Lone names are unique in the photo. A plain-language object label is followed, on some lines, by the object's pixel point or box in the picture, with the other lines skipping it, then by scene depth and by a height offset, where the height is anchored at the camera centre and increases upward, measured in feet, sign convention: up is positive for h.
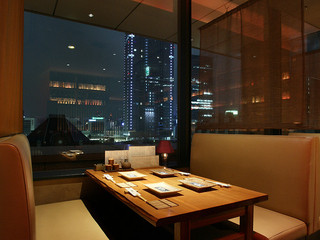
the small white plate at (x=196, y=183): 4.93 -1.46
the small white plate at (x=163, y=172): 6.29 -1.51
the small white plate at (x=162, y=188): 4.44 -1.41
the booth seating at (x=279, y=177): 5.38 -1.56
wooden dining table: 3.61 -1.51
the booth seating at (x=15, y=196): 2.90 -1.00
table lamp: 8.33 -0.99
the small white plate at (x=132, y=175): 5.83 -1.47
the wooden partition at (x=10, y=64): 4.55 +1.28
